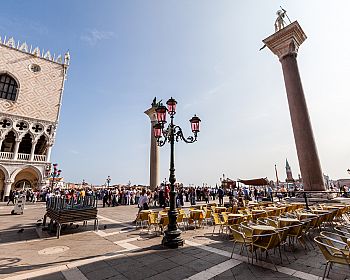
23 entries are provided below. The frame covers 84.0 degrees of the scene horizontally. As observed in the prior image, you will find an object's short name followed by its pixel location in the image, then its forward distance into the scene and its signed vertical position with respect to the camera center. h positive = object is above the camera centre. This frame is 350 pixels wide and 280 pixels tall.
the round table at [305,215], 7.06 -0.94
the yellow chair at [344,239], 4.22 -1.07
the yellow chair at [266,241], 4.56 -1.22
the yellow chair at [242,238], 4.87 -1.20
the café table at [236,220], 7.11 -1.06
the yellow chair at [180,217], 8.18 -1.05
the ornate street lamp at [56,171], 24.34 +2.86
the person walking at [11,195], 22.18 -0.07
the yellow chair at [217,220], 7.50 -1.12
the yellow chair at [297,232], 5.41 -1.17
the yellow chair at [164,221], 7.56 -1.11
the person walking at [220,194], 17.75 -0.30
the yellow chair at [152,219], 7.82 -1.06
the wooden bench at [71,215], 7.39 -0.84
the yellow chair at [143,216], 8.45 -1.01
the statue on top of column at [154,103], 24.42 +10.99
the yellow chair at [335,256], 3.55 -1.24
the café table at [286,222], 5.80 -0.96
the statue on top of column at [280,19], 17.02 +14.51
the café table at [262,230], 4.85 -0.98
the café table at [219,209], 9.71 -0.89
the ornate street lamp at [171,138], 6.03 +2.07
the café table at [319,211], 7.74 -0.88
